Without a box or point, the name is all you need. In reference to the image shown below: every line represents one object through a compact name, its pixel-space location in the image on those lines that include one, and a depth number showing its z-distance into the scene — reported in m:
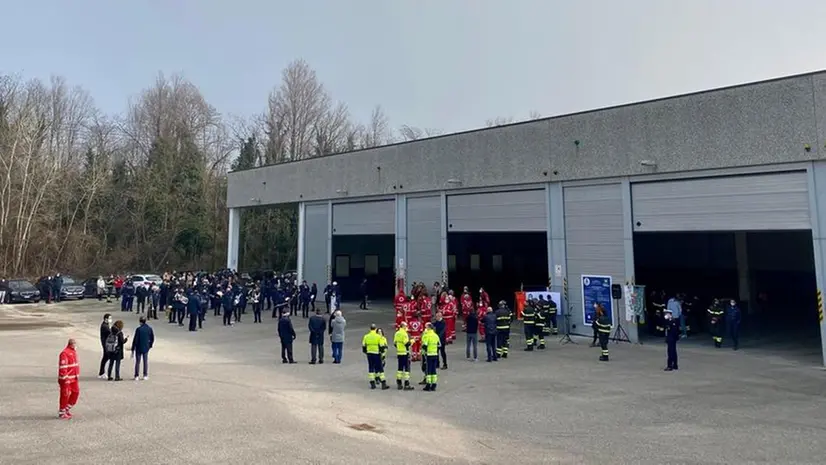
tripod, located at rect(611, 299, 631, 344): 18.00
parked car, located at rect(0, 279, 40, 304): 31.31
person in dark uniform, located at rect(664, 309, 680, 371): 13.50
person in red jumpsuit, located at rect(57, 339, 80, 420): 9.09
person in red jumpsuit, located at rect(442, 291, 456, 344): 17.11
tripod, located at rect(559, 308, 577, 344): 18.30
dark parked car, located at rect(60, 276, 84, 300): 33.00
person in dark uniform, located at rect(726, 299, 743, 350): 16.39
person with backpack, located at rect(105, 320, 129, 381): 12.25
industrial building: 15.39
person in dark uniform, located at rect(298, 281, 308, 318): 24.95
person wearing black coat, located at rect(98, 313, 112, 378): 12.47
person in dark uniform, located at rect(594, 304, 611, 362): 14.88
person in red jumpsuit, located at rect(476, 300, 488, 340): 16.39
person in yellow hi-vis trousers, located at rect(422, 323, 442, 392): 11.55
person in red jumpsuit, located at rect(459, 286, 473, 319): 16.79
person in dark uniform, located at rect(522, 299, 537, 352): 16.64
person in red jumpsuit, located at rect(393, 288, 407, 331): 17.69
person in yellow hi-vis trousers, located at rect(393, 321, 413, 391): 11.84
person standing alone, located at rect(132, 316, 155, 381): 12.48
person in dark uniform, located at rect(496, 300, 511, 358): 15.27
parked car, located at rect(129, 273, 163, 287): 33.55
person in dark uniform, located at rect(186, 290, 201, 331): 20.52
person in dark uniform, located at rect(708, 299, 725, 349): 16.91
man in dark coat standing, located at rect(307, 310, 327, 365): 14.41
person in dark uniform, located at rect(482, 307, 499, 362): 14.80
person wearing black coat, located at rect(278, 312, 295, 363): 14.56
